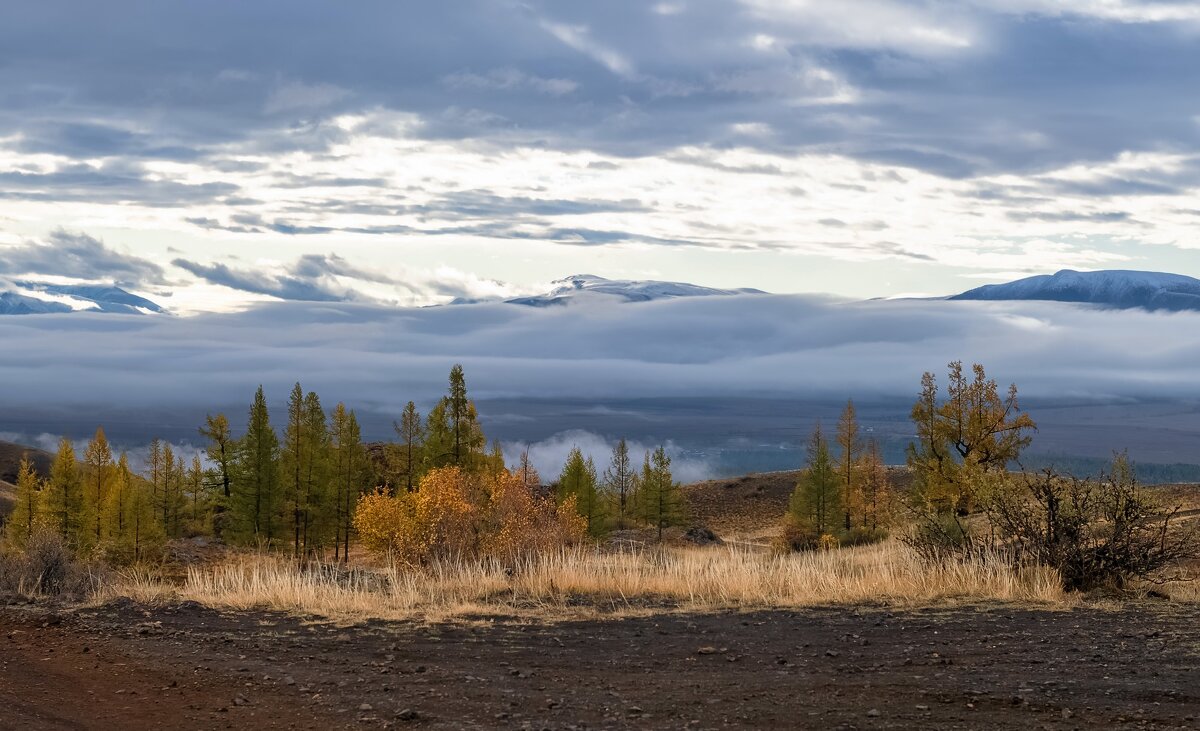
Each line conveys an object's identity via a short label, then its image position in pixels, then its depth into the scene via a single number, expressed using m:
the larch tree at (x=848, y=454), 79.50
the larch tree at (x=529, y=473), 59.72
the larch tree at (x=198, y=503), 82.93
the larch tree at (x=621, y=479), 106.75
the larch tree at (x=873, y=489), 76.25
